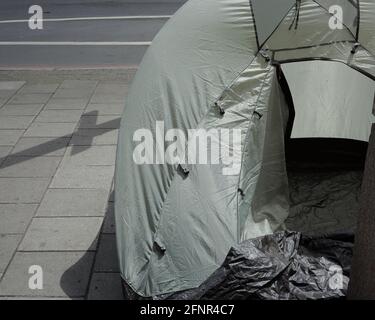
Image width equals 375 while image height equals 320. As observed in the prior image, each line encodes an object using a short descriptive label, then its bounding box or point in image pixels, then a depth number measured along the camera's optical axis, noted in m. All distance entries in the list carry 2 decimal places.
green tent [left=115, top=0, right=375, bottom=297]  3.51
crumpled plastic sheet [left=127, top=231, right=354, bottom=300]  3.20
